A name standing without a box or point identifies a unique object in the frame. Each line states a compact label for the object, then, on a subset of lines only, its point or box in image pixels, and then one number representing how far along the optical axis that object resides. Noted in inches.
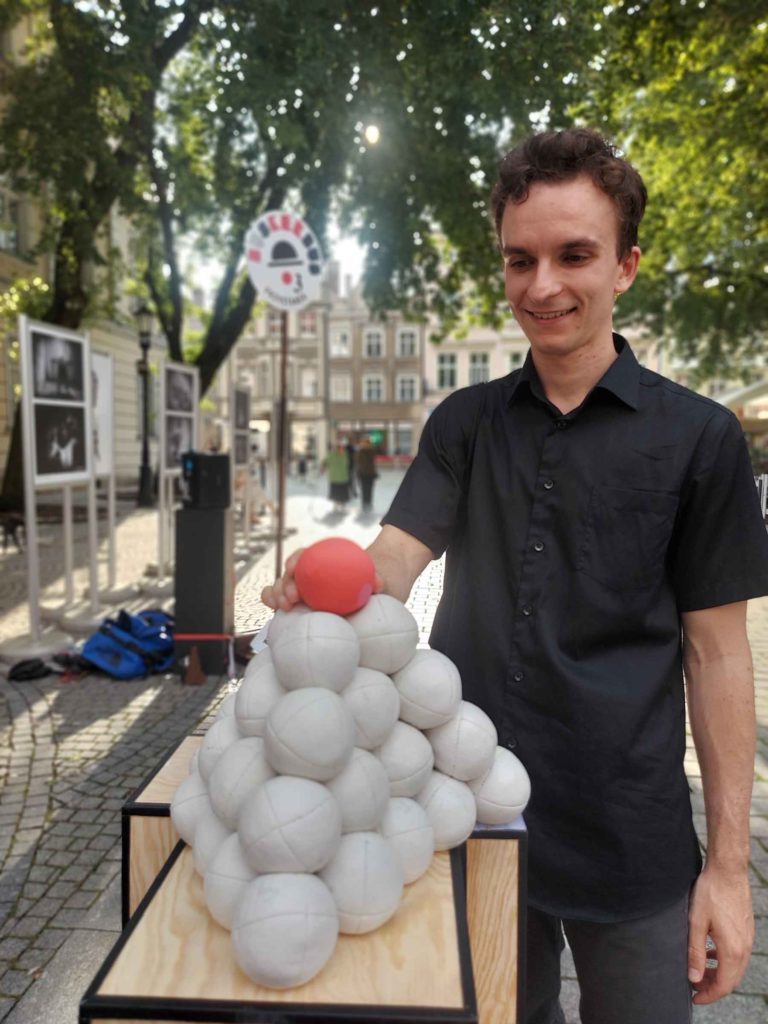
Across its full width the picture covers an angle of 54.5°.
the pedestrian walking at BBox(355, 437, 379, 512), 674.8
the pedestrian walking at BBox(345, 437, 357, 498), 869.8
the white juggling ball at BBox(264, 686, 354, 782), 39.6
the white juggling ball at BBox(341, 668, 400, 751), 43.0
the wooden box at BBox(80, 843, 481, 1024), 36.4
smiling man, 50.1
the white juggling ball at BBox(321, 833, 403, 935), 39.4
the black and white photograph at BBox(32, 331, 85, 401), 233.3
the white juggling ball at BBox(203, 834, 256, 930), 39.5
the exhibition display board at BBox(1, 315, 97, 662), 225.0
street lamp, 626.5
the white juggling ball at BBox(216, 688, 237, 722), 49.6
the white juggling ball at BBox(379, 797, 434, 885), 42.9
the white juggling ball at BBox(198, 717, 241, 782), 46.8
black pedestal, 219.0
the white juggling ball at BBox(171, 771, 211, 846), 46.8
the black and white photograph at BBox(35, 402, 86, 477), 234.2
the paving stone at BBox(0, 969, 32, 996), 92.5
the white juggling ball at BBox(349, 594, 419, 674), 44.6
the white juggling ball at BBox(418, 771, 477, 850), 46.1
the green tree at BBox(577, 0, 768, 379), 304.8
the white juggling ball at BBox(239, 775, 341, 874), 37.8
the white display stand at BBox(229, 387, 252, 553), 450.9
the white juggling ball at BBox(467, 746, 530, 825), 48.9
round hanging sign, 247.8
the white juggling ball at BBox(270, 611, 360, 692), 41.9
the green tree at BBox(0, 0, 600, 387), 237.8
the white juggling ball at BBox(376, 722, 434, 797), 44.7
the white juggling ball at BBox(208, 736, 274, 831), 41.6
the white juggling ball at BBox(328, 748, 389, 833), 40.9
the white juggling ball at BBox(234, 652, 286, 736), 43.7
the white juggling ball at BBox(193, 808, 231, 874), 42.6
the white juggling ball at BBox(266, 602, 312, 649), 43.8
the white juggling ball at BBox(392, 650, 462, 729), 46.2
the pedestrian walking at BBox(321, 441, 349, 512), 684.1
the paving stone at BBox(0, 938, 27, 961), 98.9
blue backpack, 215.6
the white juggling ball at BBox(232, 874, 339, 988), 36.0
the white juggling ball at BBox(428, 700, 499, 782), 47.3
